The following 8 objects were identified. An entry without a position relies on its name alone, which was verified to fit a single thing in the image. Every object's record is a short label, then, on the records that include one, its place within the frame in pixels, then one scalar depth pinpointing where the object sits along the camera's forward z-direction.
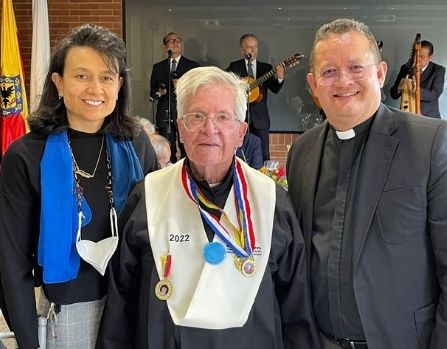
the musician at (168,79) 6.48
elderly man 1.52
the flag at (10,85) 5.77
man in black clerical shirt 1.48
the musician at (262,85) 6.47
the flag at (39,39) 6.00
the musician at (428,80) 6.45
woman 1.63
